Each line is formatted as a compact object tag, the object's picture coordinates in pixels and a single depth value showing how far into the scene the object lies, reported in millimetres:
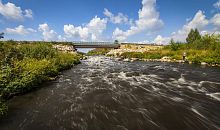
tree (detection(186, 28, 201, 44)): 47909
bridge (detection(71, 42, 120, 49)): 49117
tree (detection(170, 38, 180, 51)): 34248
